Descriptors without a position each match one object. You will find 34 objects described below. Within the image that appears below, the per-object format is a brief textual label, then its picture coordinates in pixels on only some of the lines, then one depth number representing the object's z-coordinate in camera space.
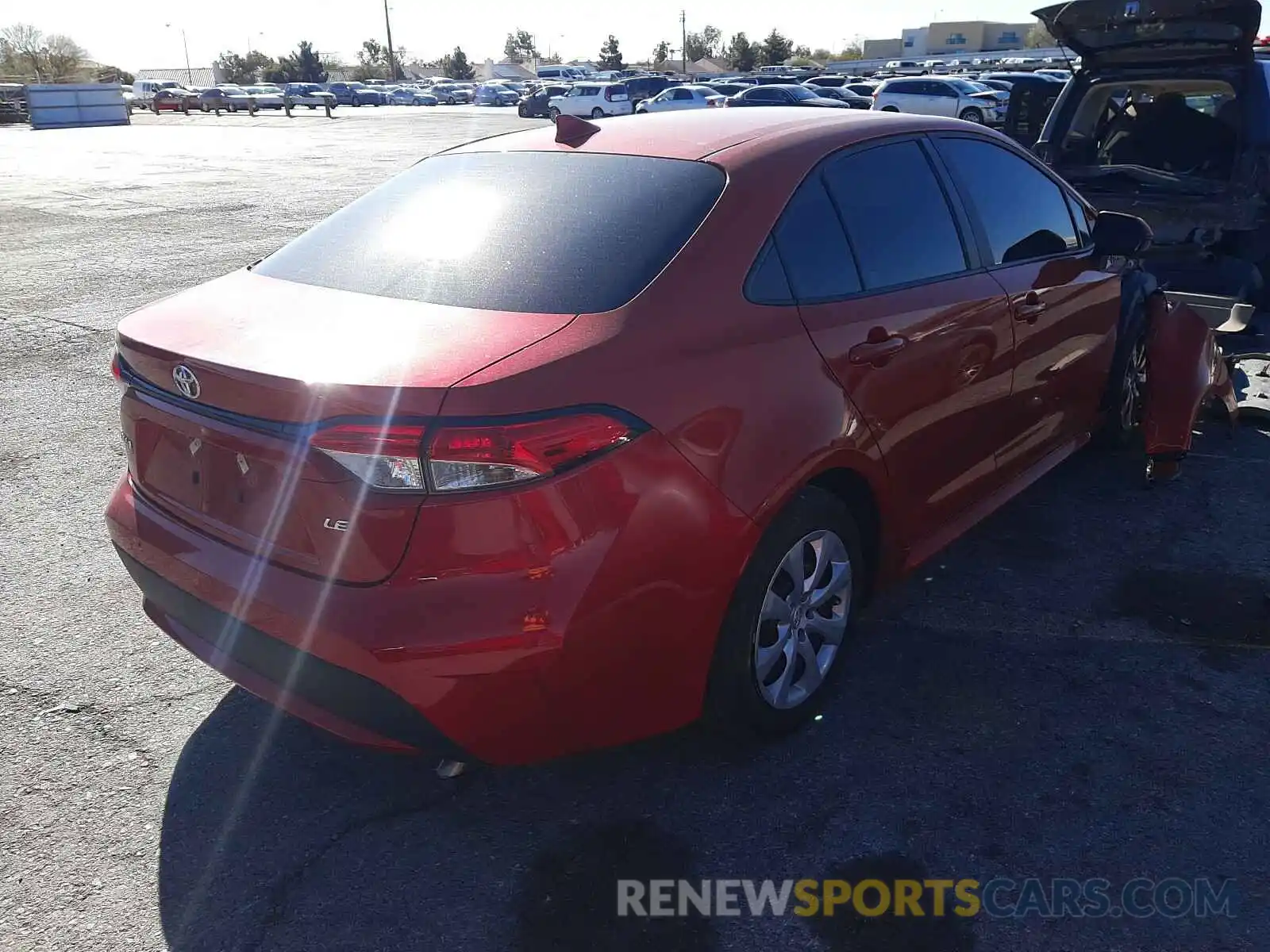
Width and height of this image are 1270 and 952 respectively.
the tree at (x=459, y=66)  117.12
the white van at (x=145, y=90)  60.00
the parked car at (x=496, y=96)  58.62
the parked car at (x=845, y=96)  34.41
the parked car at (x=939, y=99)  29.75
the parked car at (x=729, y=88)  39.91
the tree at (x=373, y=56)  124.42
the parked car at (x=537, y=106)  42.28
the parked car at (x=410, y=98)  62.16
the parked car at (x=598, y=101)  40.38
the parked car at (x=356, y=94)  63.88
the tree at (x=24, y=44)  80.19
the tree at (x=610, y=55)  110.38
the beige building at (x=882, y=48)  118.88
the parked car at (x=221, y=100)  56.81
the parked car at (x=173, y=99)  56.88
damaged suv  7.00
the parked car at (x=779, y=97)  30.92
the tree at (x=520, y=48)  143.50
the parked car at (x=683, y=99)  34.03
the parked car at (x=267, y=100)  57.25
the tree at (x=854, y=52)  122.86
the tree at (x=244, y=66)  104.00
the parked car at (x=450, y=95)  64.88
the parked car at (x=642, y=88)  41.47
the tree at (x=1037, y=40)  104.31
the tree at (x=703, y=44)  133.75
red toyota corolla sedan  2.18
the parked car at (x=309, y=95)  53.20
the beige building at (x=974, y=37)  111.19
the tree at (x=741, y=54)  99.38
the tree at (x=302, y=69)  96.69
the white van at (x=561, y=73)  87.23
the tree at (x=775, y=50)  101.75
